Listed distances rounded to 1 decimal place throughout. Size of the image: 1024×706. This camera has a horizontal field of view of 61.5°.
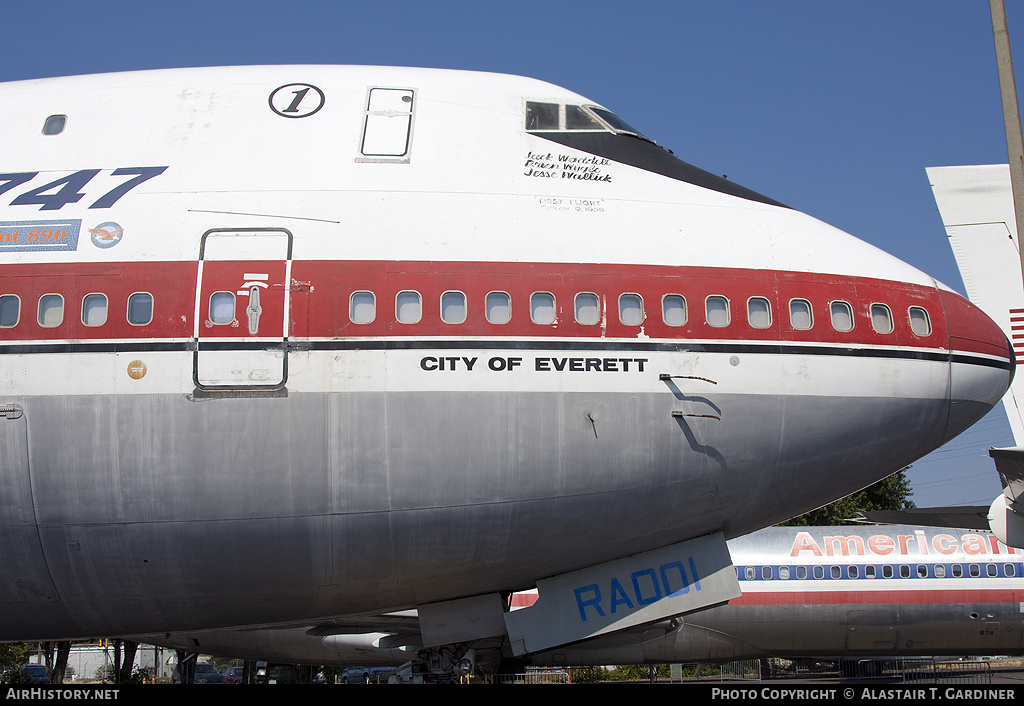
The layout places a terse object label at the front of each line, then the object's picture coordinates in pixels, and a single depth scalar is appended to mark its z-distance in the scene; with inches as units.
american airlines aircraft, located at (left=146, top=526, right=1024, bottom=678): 872.9
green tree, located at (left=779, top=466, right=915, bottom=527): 1859.0
